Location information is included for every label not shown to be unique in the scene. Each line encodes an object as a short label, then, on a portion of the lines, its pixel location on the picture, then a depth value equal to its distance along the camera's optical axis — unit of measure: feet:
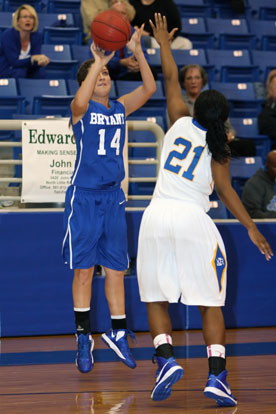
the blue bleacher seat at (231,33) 74.69
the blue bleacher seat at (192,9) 78.12
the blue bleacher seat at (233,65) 69.21
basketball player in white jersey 27.96
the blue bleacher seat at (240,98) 65.00
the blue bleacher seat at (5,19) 67.70
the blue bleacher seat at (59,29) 67.72
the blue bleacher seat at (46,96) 55.31
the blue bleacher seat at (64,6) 72.74
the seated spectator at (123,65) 60.59
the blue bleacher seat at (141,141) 54.08
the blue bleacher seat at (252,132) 61.21
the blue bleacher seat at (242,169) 55.62
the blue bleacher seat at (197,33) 74.08
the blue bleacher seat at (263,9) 80.79
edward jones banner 40.27
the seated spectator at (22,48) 59.72
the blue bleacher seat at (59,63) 62.64
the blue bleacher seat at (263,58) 73.41
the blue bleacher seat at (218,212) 49.19
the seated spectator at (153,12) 67.26
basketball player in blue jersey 32.19
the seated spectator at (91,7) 65.92
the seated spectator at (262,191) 48.16
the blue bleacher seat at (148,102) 59.47
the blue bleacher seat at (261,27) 78.79
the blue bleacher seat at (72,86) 60.03
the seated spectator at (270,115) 60.75
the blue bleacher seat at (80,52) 65.50
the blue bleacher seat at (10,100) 54.65
